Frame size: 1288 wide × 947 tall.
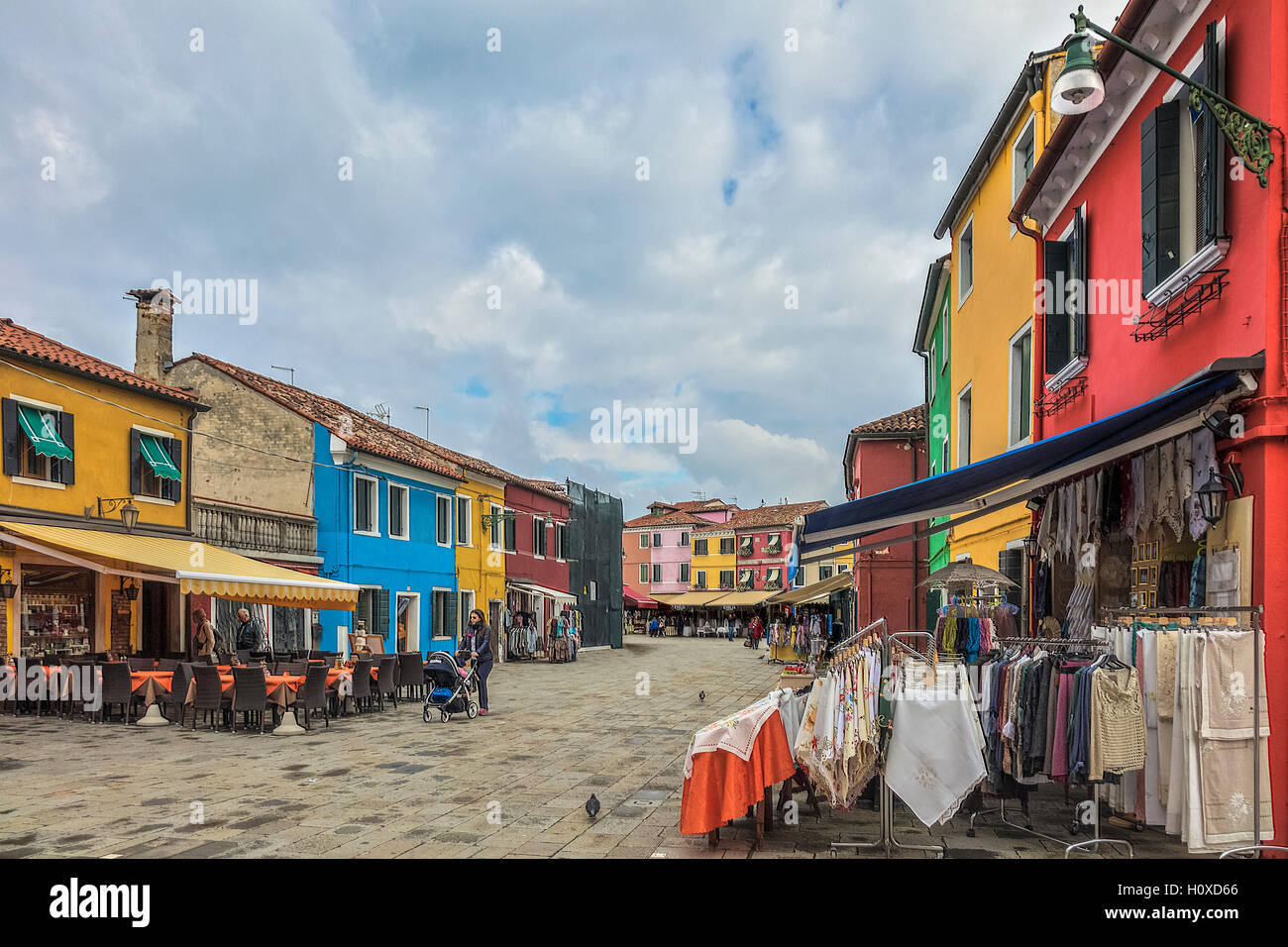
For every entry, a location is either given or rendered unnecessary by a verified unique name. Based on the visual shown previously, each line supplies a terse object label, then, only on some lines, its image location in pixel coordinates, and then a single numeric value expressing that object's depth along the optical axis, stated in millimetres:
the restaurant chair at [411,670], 15367
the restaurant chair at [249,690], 11914
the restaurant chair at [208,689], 12109
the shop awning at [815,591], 27953
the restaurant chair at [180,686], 12672
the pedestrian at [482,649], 13867
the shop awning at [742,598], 50719
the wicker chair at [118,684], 12750
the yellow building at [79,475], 14516
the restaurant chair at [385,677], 14578
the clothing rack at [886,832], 6035
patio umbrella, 11977
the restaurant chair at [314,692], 12555
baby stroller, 13445
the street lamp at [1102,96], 5355
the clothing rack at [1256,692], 5074
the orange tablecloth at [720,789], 6176
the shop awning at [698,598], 52406
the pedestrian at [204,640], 15555
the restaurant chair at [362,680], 13875
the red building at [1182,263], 5461
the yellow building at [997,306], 11289
